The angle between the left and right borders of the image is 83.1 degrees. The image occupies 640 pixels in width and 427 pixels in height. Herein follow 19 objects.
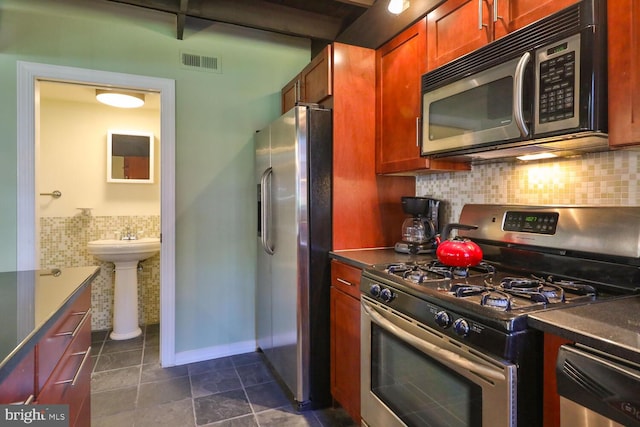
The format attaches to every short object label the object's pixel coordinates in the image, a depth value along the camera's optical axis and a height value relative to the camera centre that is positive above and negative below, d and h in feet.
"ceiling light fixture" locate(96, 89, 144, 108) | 9.56 +3.12
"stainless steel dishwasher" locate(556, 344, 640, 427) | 2.37 -1.25
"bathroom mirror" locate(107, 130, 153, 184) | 11.23 +1.75
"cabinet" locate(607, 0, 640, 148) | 3.38 +1.34
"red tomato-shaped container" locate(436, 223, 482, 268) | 4.95 -0.58
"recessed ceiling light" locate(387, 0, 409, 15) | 6.09 +3.49
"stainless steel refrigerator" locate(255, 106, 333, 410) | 6.72 -0.67
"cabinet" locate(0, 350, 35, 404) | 2.52 -1.30
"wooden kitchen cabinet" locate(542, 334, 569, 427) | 2.99 -1.46
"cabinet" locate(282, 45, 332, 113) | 7.07 +2.85
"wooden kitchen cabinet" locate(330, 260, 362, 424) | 5.97 -2.19
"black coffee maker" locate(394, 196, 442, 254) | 6.81 -0.24
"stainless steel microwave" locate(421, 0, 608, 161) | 3.65 +1.43
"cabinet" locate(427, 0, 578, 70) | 4.31 +2.55
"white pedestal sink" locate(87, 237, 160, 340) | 10.10 -2.13
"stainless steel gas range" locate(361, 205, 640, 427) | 3.19 -1.04
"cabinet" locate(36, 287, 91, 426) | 3.38 -1.66
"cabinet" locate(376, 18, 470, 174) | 6.12 +1.98
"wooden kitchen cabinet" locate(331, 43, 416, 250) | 6.98 +1.02
